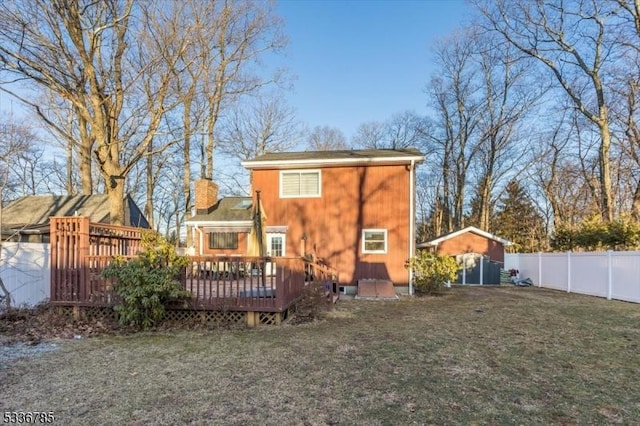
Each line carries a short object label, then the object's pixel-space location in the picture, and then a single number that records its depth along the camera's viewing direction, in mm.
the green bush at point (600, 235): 13977
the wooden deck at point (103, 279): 7559
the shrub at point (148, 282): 6801
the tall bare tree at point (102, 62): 11125
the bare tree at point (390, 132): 34875
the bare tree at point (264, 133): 29016
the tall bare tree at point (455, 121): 29953
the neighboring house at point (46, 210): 19000
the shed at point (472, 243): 21094
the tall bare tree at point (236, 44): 16922
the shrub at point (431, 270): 13305
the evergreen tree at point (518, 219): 33469
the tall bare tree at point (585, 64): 18188
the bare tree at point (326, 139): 33875
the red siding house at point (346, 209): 13914
